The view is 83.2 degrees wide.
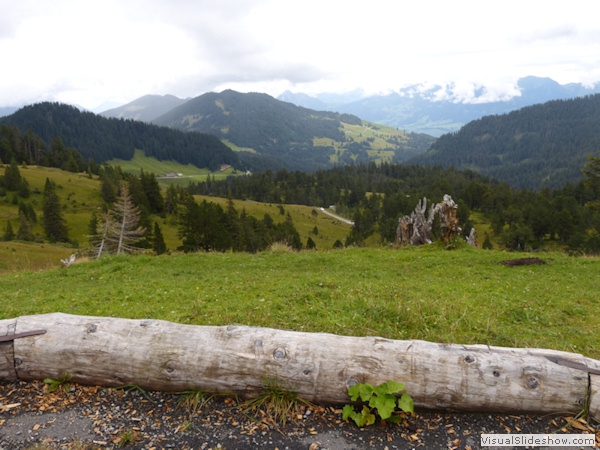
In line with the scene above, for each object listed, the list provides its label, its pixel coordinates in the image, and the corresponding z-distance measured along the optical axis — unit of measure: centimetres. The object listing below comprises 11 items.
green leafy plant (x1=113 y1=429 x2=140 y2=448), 483
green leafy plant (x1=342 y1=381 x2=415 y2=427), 497
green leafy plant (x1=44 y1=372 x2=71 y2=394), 597
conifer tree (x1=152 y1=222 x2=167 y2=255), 6881
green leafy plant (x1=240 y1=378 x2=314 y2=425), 540
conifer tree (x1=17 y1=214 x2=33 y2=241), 7712
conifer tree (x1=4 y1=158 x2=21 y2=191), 10456
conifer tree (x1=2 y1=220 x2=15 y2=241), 7272
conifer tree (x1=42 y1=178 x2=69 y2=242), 8850
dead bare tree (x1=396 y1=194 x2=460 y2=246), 2698
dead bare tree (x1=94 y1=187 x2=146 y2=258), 4232
